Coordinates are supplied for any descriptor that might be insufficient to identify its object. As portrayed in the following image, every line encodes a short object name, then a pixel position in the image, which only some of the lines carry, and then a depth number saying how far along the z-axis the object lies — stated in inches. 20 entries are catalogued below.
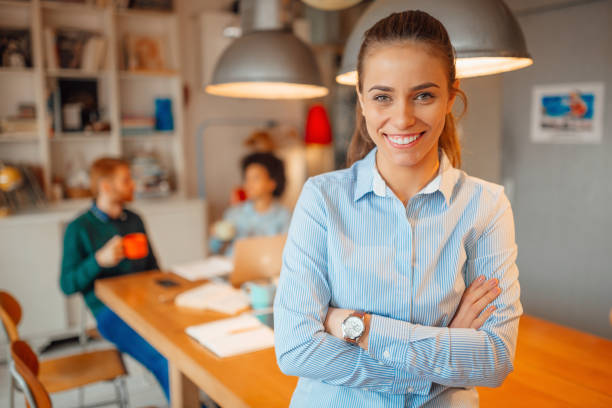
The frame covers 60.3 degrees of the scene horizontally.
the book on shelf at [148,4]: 158.1
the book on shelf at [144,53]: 163.3
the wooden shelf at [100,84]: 150.4
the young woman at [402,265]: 40.9
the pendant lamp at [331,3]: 81.6
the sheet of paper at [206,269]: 99.6
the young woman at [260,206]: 129.6
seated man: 92.8
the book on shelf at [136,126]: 163.6
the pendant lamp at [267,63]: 76.0
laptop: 90.6
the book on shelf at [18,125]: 148.6
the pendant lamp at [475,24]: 53.3
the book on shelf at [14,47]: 146.9
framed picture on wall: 121.6
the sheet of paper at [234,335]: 64.4
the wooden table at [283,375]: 52.5
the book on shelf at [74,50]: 151.4
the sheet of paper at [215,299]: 80.0
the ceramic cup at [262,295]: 78.9
